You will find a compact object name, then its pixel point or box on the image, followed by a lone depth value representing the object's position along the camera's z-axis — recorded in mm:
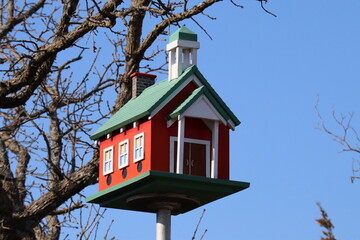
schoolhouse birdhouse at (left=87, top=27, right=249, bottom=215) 17984
